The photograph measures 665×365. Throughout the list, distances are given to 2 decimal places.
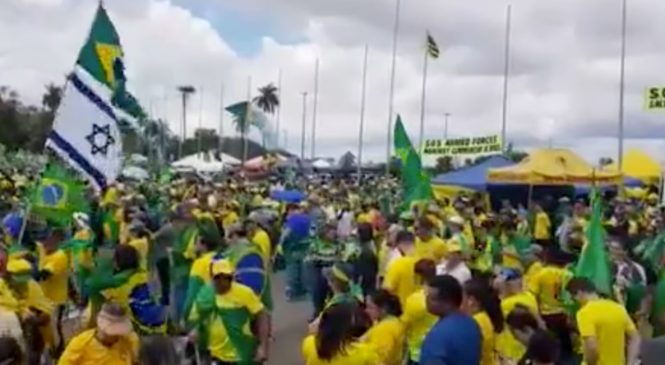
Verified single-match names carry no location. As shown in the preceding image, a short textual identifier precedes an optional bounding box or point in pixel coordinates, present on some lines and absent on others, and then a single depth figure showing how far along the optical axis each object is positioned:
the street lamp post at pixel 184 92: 103.94
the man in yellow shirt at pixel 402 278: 9.71
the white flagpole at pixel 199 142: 107.95
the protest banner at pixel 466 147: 35.16
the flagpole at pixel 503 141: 36.44
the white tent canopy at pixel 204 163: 68.07
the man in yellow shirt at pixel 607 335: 7.96
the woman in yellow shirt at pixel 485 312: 7.46
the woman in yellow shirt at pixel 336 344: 6.31
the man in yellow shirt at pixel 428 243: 11.52
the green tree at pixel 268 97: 136.38
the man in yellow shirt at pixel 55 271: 11.16
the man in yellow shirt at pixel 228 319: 8.41
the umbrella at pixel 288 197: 21.40
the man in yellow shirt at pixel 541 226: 21.16
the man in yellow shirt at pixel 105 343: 6.53
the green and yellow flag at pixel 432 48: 41.94
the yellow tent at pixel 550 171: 28.56
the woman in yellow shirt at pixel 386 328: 7.55
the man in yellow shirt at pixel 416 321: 8.11
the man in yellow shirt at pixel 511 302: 8.37
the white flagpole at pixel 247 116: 45.98
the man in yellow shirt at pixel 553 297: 9.84
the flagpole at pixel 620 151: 35.77
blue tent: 32.19
